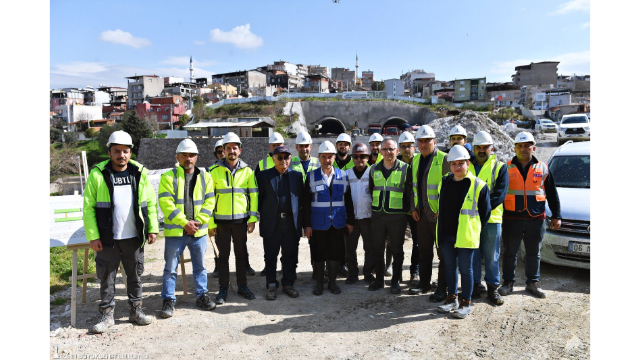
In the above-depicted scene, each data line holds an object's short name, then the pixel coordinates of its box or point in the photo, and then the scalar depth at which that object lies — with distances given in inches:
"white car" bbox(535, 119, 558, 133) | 1000.2
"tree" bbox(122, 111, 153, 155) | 1464.1
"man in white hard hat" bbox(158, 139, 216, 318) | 172.6
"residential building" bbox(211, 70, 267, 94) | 3088.1
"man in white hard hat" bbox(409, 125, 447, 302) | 190.5
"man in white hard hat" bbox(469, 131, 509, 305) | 181.2
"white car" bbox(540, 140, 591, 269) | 204.7
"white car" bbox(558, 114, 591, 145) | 724.5
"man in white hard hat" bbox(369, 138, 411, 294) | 195.8
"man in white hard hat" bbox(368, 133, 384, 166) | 249.7
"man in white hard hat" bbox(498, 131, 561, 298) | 191.8
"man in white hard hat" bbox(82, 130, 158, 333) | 158.7
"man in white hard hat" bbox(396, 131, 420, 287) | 217.9
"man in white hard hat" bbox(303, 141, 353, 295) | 198.5
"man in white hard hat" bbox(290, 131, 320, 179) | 216.7
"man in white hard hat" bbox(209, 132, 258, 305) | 189.6
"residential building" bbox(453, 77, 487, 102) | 2522.1
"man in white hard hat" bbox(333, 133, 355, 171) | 240.7
